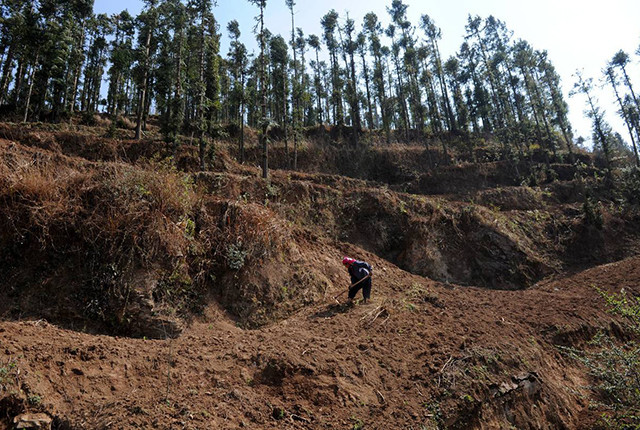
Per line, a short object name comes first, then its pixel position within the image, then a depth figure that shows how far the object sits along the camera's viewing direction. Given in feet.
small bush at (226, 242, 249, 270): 25.87
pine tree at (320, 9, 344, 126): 120.26
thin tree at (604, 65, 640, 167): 109.50
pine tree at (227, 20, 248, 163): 86.84
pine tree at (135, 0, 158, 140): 74.38
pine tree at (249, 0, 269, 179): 53.91
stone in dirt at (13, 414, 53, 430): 12.36
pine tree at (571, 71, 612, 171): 89.32
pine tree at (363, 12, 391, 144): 127.03
